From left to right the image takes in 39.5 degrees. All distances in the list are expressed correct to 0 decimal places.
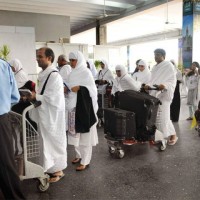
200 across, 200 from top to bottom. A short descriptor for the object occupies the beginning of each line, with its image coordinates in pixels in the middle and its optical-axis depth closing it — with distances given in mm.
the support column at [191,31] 7055
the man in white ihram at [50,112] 2600
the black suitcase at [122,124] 3457
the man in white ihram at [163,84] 3803
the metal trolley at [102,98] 5652
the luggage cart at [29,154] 2420
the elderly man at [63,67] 4684
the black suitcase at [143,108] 3453
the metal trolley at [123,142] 3604
